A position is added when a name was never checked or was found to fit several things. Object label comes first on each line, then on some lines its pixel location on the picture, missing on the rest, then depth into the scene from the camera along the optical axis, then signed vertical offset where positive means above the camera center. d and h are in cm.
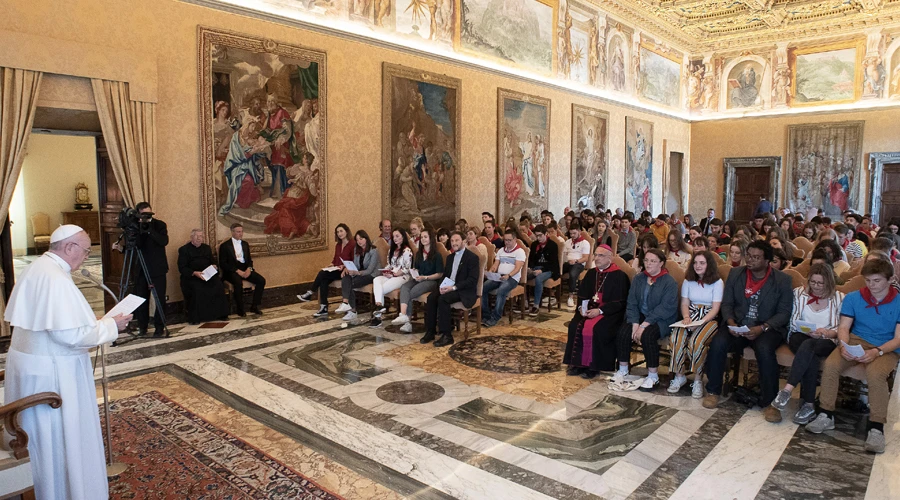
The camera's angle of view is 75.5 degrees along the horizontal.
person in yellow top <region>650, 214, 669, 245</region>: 1277 -41
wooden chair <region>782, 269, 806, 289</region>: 565 -67
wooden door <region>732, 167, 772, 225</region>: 2131 +82
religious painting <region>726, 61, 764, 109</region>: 2105 +460
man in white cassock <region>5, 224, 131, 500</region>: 307 -84
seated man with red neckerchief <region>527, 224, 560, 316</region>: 936 -84
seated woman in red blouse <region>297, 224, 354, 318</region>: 901 -89
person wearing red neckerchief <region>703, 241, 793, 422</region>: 511 -97
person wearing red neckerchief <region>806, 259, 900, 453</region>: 447 -105
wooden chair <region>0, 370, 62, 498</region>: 287 -124
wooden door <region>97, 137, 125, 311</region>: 859 -7
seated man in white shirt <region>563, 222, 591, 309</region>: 990 -76
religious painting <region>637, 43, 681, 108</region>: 1967 +473
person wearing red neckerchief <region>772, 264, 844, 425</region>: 483 -104
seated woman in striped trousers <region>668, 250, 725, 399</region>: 546 -103
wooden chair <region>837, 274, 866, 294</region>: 545 -70
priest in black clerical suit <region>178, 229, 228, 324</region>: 843 -107
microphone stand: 389 -178
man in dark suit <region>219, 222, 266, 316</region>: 888 -85
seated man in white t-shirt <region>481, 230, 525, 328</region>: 846 -90
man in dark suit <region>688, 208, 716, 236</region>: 1650 -36
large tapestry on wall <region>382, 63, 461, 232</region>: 1140 +132
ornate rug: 378 -181
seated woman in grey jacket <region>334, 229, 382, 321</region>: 883 -93
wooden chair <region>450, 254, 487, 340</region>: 748 -127
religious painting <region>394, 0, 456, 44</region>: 1160 +392
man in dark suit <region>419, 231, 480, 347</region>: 743 -109
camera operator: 779 -73
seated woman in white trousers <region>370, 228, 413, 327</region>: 834 -91
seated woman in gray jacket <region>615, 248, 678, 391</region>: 565 -100
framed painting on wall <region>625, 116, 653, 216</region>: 1909 +156
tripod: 739 -78
